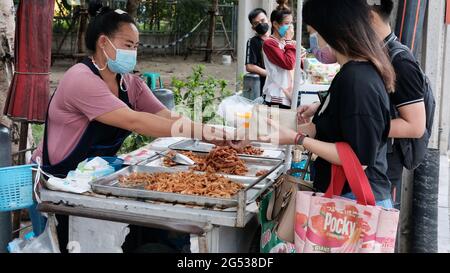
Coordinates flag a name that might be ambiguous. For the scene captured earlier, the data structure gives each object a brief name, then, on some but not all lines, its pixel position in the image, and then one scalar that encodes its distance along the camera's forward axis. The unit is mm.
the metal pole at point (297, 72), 2979
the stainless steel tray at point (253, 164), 2847
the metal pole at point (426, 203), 3547
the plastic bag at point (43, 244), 2492
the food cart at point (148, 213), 2186
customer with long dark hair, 1965
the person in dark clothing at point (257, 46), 6715
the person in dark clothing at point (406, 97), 2393
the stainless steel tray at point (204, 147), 3219
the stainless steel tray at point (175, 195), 2213
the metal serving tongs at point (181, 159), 2928
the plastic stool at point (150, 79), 5875
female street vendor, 2680
